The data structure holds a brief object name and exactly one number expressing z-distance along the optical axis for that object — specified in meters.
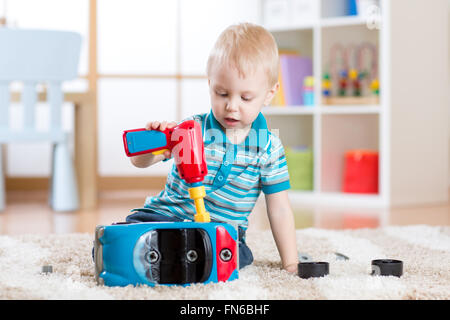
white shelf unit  2.50
